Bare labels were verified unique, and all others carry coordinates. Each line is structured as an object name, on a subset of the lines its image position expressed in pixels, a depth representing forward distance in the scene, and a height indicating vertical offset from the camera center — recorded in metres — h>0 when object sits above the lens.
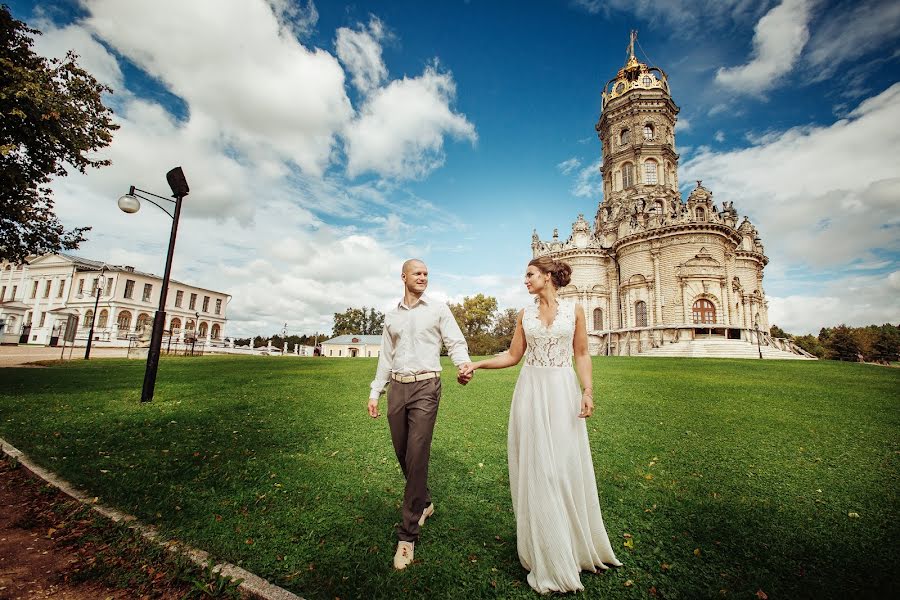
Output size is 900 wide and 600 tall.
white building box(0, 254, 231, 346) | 48.97 +5.54
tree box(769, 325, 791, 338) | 76.27 +6.88
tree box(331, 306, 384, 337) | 88.00 +5.90
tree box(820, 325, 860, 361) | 61.04 +3.94
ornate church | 36.75 +11.85
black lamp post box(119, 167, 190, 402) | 8.53 +2.21
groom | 3.48 -0.26
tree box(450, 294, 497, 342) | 65.31 +6.81
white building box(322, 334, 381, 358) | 69.38 +0.22
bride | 3.08 -0.90
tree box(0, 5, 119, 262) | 8.70 +5.01
